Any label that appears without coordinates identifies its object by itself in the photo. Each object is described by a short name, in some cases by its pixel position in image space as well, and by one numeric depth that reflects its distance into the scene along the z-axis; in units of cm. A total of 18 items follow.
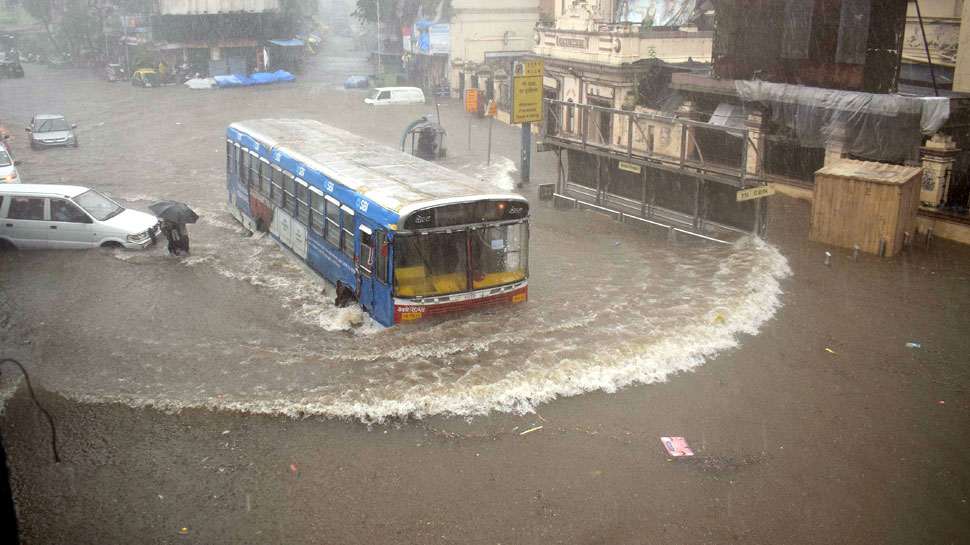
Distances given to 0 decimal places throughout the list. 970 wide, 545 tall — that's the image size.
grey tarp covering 1784
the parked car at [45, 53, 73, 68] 7538
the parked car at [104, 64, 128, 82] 6127
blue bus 1117
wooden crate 1573
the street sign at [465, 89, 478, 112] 3199
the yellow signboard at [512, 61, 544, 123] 2411
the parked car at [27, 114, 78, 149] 3234
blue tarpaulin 5681
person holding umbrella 1586
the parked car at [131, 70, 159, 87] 5756
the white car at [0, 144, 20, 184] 2214
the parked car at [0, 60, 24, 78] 6344
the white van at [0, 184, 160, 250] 1605
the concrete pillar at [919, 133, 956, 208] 1739
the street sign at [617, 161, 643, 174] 1902
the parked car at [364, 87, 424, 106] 4775
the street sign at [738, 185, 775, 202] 1566
